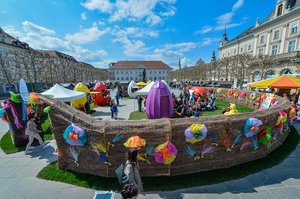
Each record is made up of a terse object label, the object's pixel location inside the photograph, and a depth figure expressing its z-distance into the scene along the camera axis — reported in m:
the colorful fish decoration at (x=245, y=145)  4.62
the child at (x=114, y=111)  11.47
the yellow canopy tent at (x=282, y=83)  10.24
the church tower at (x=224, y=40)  72.24
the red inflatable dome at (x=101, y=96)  17.52
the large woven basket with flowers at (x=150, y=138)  3.92
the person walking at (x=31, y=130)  5.95
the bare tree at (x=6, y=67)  25.63
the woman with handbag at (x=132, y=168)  2.98
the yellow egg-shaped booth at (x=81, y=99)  12.80
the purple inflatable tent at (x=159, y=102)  9.08
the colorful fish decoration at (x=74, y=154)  4.38
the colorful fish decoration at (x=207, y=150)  4.27
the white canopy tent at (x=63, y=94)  10.45
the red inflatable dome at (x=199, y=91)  17.12
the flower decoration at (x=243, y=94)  15.73
